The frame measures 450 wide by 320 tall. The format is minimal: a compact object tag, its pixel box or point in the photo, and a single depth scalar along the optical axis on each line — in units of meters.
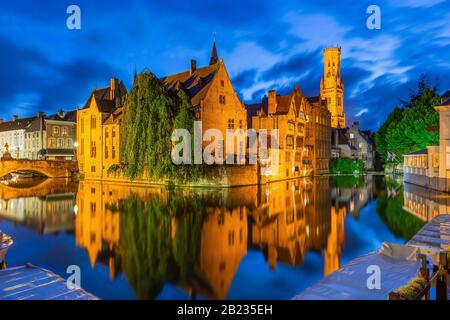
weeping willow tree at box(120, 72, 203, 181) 34.88
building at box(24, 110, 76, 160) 73.75
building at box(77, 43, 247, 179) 43.66
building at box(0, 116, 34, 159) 81.31
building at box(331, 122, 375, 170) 82.50
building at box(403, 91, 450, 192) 31.42
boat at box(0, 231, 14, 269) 9.58
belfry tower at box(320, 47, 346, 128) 128.12
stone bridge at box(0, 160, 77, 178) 54.00
